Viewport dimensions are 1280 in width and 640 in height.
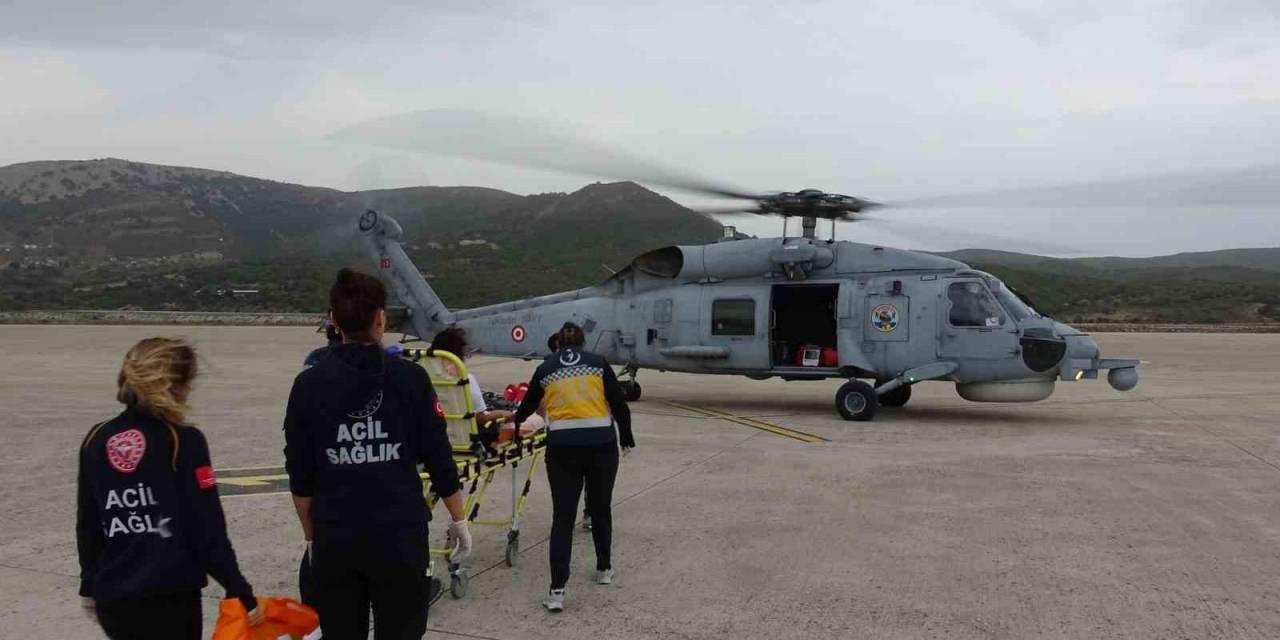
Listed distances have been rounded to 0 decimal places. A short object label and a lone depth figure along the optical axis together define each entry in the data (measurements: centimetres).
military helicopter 1226
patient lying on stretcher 529
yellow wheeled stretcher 502
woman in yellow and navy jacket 499
